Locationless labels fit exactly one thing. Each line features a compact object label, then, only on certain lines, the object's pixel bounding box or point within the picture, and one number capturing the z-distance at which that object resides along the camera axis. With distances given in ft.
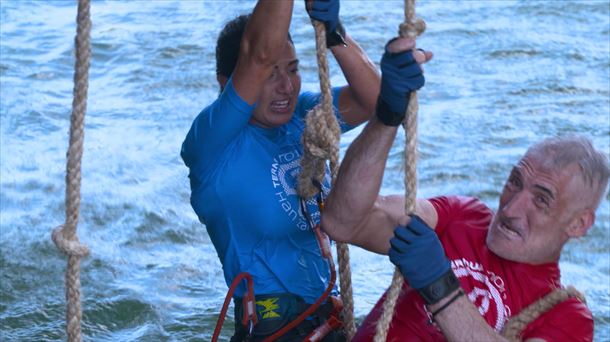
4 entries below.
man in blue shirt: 20.10
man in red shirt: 18.19
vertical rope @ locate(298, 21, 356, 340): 18.31
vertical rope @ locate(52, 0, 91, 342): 15.89
